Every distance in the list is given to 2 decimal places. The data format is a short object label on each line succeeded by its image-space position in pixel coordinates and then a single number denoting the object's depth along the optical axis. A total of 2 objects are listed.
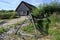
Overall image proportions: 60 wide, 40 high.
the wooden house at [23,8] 10.48
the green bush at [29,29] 3.50
